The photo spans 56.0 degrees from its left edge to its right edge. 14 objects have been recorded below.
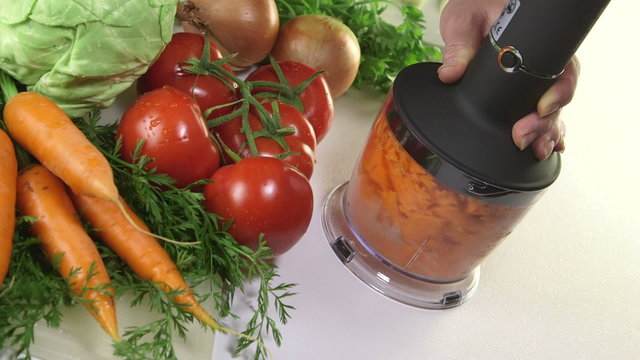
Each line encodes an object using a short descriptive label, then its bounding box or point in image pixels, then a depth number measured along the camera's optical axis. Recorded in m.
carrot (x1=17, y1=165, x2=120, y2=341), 0.54
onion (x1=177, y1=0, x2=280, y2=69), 0.90
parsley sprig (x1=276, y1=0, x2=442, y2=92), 1.04
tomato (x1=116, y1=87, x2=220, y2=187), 0.64
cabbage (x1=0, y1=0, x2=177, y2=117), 0.63
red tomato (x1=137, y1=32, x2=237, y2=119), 0.75
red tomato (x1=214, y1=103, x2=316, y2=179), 0.72
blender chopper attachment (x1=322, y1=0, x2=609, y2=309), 0.57
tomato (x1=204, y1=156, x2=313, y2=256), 0.64
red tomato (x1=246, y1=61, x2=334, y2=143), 0.83
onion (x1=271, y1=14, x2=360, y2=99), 0.94
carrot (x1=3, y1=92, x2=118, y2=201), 0.58
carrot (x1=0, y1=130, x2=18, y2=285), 0.53
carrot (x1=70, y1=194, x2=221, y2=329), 0.59
